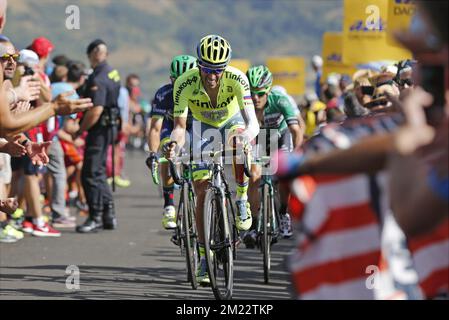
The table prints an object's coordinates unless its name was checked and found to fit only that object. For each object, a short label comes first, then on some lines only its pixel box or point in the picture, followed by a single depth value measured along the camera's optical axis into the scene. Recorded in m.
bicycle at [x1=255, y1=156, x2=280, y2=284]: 11.43
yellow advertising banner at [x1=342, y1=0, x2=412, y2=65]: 16.20
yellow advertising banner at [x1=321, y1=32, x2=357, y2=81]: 22.34
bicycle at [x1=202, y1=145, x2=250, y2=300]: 9.89
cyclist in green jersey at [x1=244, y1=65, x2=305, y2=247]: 12.37
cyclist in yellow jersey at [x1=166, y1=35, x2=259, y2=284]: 10.40
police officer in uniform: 15.84
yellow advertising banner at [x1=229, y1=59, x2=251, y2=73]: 28.16
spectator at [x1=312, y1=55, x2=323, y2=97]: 24.64
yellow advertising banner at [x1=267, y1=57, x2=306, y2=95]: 28.16
